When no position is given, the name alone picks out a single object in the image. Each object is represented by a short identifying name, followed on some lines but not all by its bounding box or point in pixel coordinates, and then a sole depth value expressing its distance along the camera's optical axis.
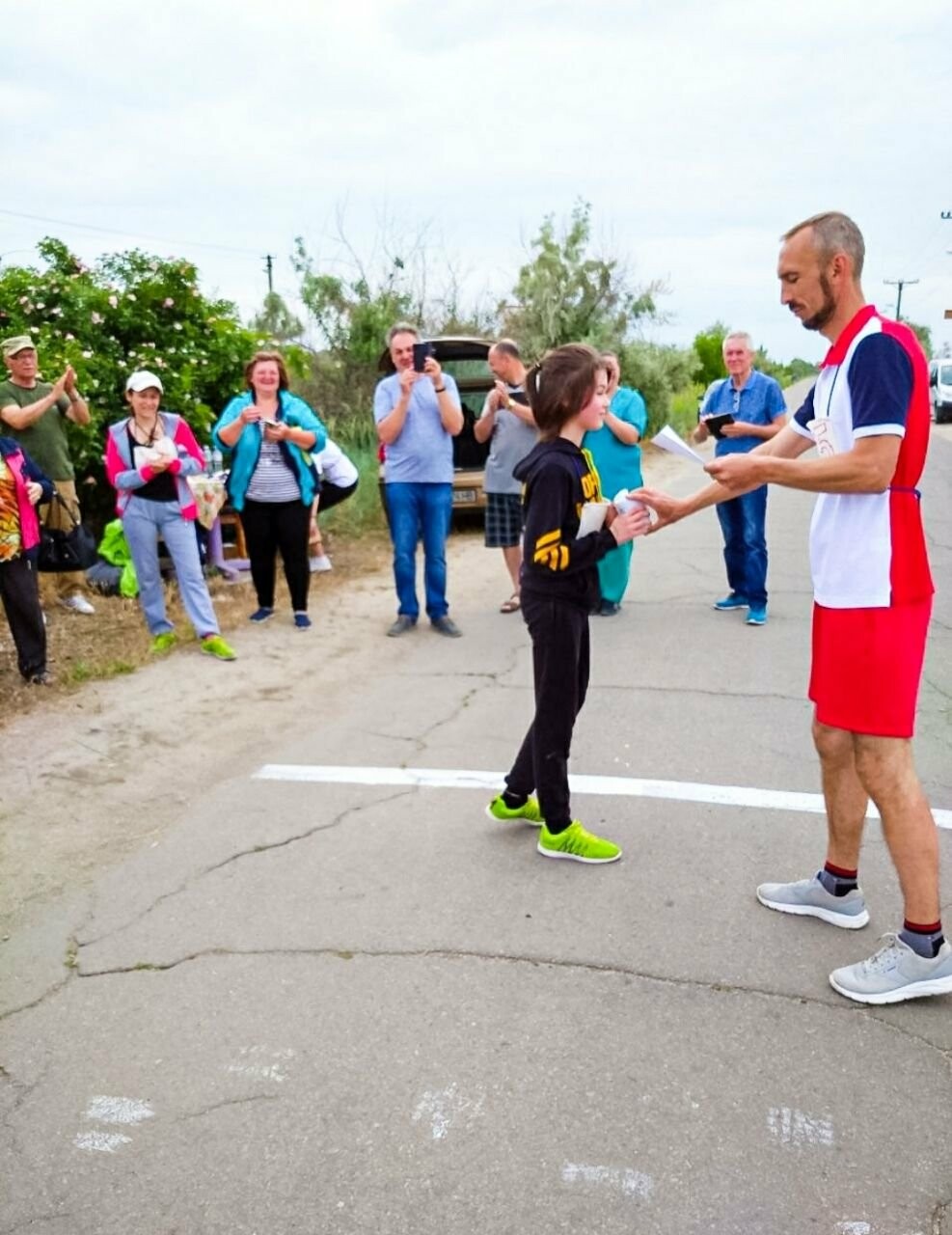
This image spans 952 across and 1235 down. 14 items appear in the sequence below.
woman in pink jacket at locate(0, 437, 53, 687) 5.83
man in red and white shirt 2.83
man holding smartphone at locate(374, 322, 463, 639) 6.98
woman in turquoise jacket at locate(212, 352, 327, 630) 7.07
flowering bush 8.75
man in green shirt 7.21
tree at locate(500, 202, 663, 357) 20.78
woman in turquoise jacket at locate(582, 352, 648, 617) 7.42
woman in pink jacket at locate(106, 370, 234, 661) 6.54
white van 32.22
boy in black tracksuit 3.53
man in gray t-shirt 7.25
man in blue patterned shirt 7.17
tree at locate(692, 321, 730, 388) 38.78
